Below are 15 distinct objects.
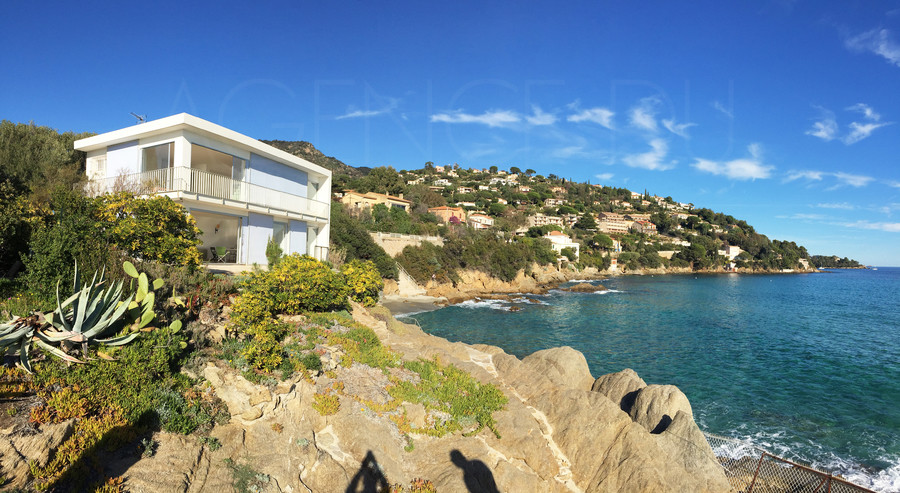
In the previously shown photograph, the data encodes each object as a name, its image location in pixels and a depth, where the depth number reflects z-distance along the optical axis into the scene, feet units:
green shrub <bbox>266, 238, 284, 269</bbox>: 64.35
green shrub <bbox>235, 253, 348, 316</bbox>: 39.96
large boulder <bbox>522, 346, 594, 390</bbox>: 44.34
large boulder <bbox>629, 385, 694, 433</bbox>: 38.02
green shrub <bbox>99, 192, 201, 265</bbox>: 38.14
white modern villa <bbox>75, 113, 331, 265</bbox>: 53.88
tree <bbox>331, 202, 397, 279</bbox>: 126.62
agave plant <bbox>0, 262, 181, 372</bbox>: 22.12
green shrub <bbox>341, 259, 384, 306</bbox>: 54.39
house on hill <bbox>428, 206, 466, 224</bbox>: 285.64
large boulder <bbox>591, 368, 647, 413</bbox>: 43.62
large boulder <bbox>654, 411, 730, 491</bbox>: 30.09
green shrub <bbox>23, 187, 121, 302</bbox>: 29.40
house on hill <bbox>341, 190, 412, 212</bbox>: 215.92
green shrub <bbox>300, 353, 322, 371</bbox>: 32.01
